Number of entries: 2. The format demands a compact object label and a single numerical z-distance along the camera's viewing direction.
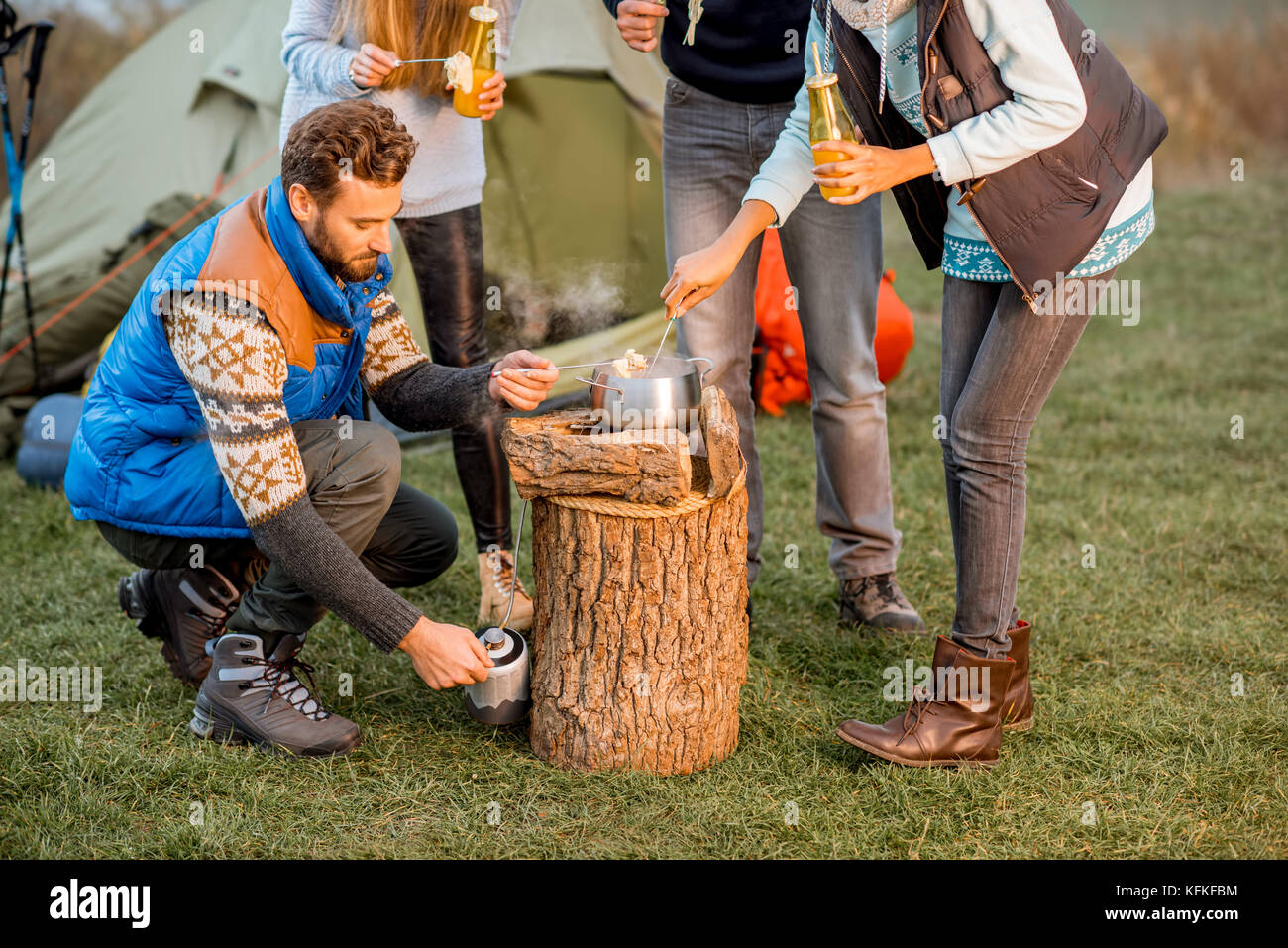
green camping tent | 4.82
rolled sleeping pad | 4.22
